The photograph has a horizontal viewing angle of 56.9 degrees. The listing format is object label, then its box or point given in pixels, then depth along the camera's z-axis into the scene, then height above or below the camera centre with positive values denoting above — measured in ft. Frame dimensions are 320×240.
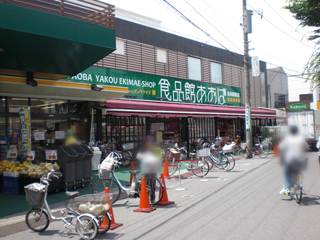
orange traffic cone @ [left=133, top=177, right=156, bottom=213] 23.56 -5.77
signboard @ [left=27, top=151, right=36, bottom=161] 31.73 -2.62
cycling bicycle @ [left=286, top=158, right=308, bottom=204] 21.76 -4.43
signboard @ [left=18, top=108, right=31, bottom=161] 33.06 +0.10
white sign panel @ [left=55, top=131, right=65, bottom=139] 43.80 -0.73
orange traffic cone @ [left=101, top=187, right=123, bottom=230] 18.88 -6.37
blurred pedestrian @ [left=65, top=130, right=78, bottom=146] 42.75 -1.21
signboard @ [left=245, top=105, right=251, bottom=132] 63.41 +1.46
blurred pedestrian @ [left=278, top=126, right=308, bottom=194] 21.65 -1.77
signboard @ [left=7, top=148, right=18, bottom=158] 35.63 -2.64
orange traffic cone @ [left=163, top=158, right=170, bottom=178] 39.75 -6.06
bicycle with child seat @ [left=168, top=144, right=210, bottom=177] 39.63 -5.46
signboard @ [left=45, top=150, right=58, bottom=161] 31.14 -2.62
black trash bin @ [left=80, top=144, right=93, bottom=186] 33.06 -4.14
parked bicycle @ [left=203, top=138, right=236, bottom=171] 43.53 -5.06
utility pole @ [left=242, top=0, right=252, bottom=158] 61.36 +12.97
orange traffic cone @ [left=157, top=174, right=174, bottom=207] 24.98 -6.28
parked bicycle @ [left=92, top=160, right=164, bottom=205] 25.03 -4.87
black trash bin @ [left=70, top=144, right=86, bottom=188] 31.83 -4.12
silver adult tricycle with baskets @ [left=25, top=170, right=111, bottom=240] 17.48 -5.51
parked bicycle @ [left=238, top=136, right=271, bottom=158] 61.82 -5.12
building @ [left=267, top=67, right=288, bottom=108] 119.75 +15.38
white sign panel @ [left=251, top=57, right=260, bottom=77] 63.82 +13.04
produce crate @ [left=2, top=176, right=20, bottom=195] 29.86 -5.50
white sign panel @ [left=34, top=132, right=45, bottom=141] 41.30 -0.77
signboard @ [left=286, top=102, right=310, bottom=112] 88.51 +5.23
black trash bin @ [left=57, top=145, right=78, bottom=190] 30.43 -3.65
